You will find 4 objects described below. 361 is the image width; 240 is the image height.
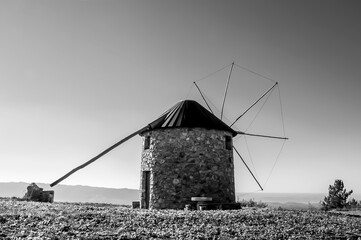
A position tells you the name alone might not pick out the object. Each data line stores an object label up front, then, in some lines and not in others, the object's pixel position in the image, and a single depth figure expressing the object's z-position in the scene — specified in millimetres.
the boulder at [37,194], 22914
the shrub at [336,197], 34875
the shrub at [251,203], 29750
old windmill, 19703
